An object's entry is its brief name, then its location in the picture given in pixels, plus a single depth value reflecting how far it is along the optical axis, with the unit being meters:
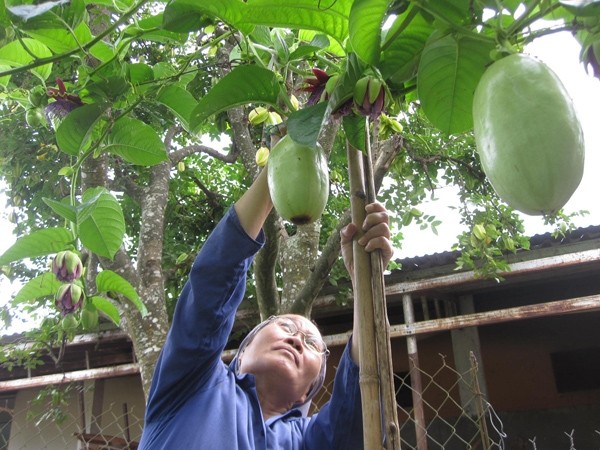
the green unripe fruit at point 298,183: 0.61
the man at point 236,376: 1.02
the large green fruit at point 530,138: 0.42
